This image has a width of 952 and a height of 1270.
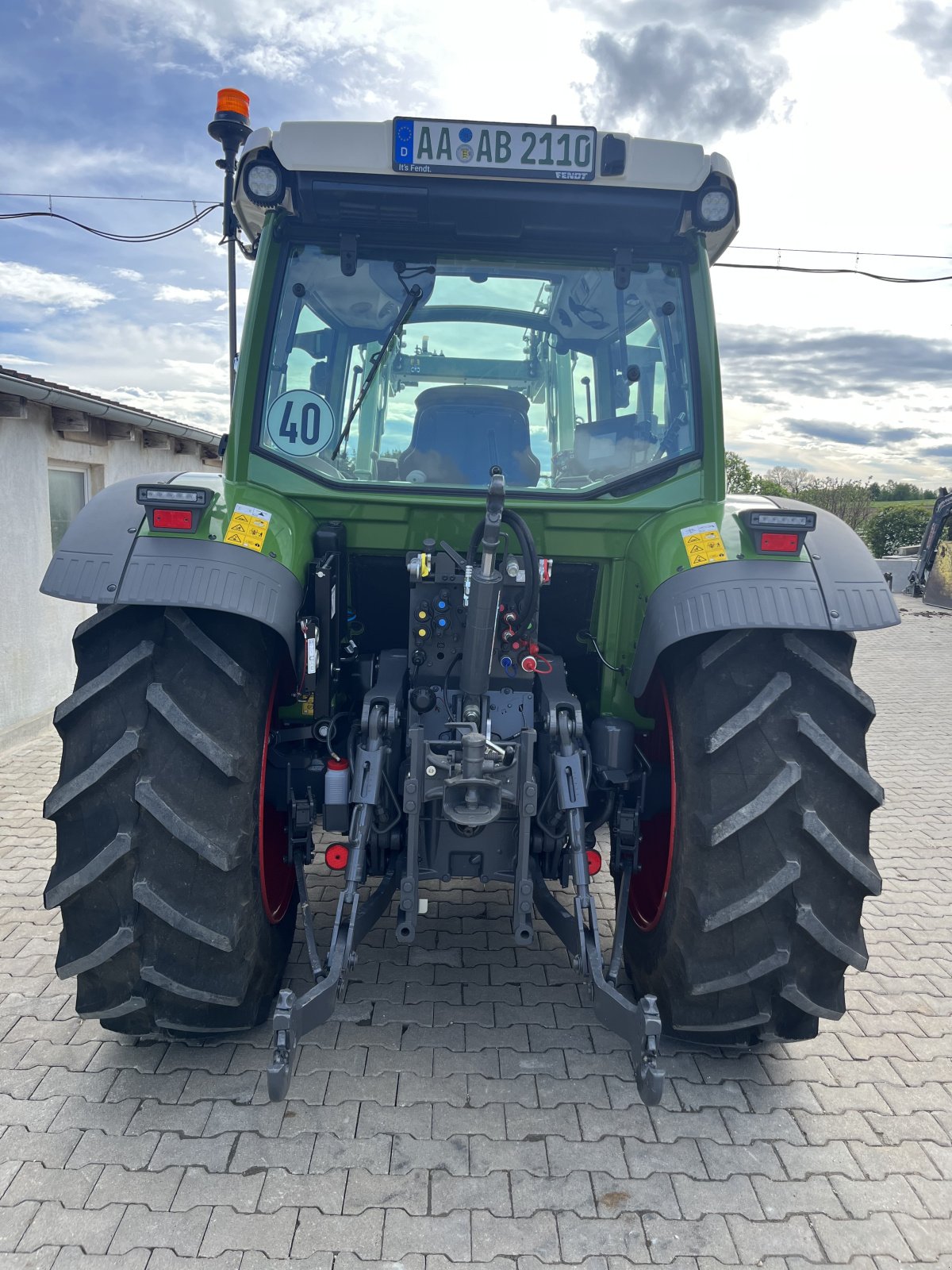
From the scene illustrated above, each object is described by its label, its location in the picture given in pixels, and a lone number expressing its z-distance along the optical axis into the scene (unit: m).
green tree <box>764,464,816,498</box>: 28.39
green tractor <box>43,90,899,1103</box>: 2.36
